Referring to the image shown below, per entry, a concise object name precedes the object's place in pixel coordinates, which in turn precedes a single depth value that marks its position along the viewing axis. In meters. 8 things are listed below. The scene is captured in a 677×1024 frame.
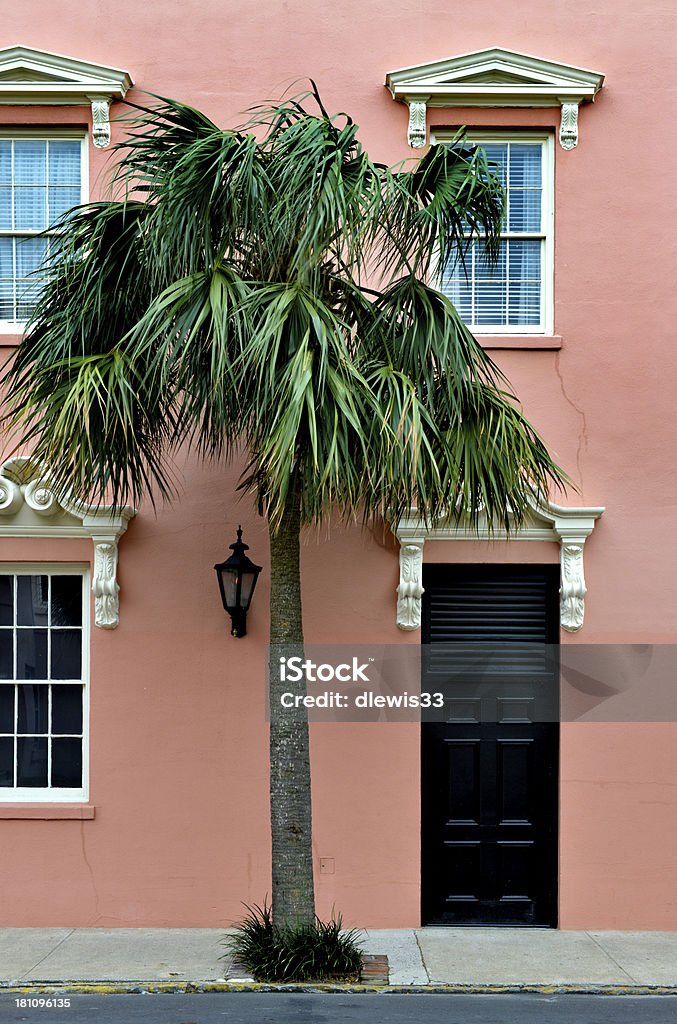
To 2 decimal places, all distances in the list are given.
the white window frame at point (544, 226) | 8.79
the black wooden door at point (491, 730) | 8.60
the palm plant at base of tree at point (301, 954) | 6.95
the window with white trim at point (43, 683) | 8.66
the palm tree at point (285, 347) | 6.41
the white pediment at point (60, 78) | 8.54
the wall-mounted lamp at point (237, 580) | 8.17
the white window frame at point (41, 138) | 8.80
